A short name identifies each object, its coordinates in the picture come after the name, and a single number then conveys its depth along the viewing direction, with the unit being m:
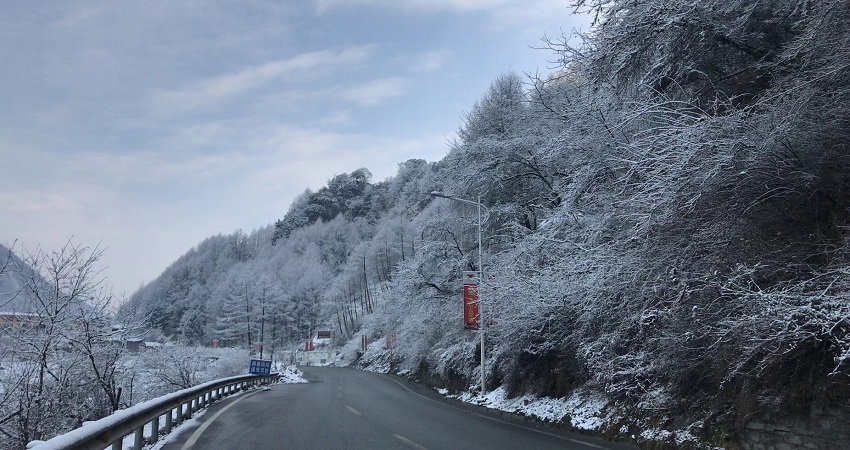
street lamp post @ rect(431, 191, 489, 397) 20.65
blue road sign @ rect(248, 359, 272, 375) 33.03
